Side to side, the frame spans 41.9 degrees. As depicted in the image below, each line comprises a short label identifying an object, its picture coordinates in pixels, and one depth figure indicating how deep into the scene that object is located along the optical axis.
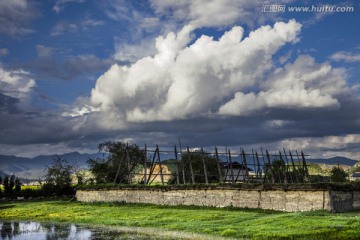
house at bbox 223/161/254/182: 99.24
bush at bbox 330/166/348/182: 77.32
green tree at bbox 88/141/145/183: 82.88
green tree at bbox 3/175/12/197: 86.49
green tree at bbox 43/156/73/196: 86.26
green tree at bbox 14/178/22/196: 86.97
